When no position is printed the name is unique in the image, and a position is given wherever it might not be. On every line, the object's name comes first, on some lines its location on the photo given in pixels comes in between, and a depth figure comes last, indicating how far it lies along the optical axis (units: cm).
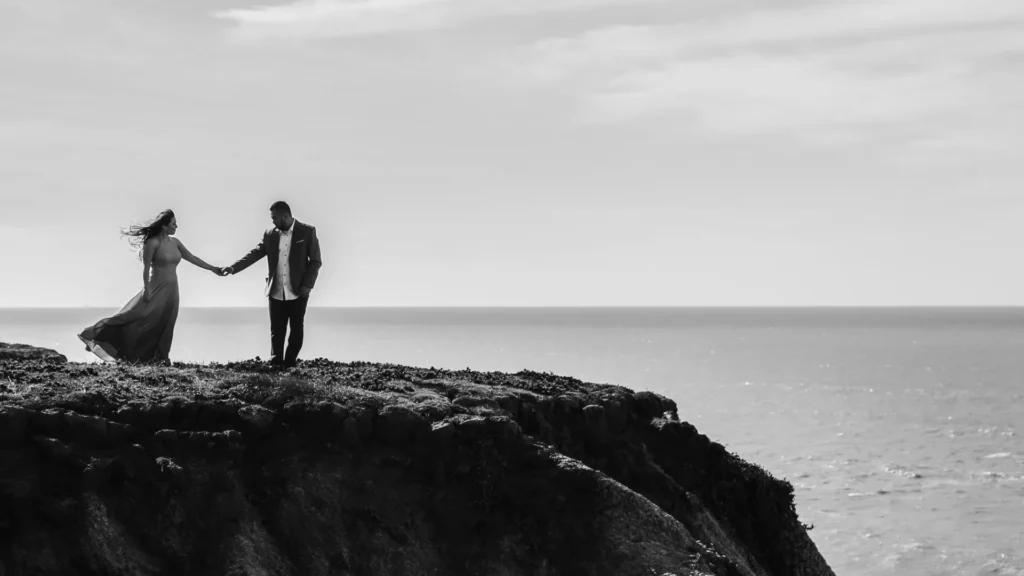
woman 1861
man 1780
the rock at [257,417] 1353
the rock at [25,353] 1781
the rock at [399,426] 1403
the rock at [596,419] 1634
